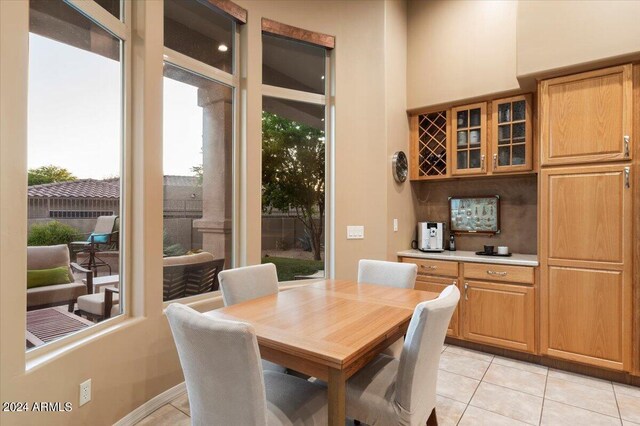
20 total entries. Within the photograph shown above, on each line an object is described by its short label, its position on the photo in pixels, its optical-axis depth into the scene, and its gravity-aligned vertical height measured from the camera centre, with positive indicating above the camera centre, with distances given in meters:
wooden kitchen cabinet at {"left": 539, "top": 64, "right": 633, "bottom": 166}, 2.59 +0.76
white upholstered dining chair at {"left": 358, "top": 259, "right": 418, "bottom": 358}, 2.51 -0.46
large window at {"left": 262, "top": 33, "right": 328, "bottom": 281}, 3.29 +0.56
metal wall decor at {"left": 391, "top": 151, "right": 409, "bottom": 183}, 3.57 +0.50
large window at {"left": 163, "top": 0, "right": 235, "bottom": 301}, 2.59 +0.54
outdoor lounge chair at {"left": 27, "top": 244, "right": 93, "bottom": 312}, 1.71 -0.40
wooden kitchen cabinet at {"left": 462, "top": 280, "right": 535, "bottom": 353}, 2.99 -0.92
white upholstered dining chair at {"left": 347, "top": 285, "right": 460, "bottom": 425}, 1.44 -0.79
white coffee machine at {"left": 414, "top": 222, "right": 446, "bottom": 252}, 3.71 -0.25
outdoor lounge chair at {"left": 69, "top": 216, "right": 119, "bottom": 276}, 2.02 -0.19
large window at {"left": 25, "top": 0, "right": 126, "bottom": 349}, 1.73 +0.24
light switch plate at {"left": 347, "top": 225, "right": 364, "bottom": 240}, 3.54 -0.20
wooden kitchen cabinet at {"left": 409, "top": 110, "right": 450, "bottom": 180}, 3.75 +0.75
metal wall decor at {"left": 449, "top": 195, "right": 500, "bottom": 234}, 3.67 -0.02
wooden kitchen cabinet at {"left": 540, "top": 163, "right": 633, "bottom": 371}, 2.60 -0.41
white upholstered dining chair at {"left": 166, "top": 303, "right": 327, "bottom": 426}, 1.17 -0.59
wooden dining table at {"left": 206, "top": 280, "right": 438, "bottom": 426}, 1.34 -0.54
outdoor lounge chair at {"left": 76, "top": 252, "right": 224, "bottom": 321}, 2.07 -0.53
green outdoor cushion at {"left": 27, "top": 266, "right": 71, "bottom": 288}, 1.70 -0.34
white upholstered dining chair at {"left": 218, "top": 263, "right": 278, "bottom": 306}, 2.16 -0.47
